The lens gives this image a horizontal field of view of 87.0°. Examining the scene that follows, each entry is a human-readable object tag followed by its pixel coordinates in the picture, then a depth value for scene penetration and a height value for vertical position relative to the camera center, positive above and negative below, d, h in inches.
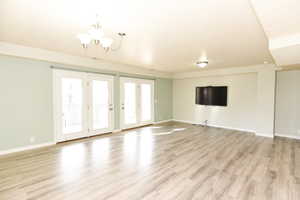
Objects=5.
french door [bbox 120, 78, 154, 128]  245.3 -10.3
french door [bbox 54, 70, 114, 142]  180.4 -10.4
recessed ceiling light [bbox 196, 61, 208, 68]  190.5 +39.4
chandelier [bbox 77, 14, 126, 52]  87.8 +34.4
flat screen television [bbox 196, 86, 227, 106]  261.7 +0.1
